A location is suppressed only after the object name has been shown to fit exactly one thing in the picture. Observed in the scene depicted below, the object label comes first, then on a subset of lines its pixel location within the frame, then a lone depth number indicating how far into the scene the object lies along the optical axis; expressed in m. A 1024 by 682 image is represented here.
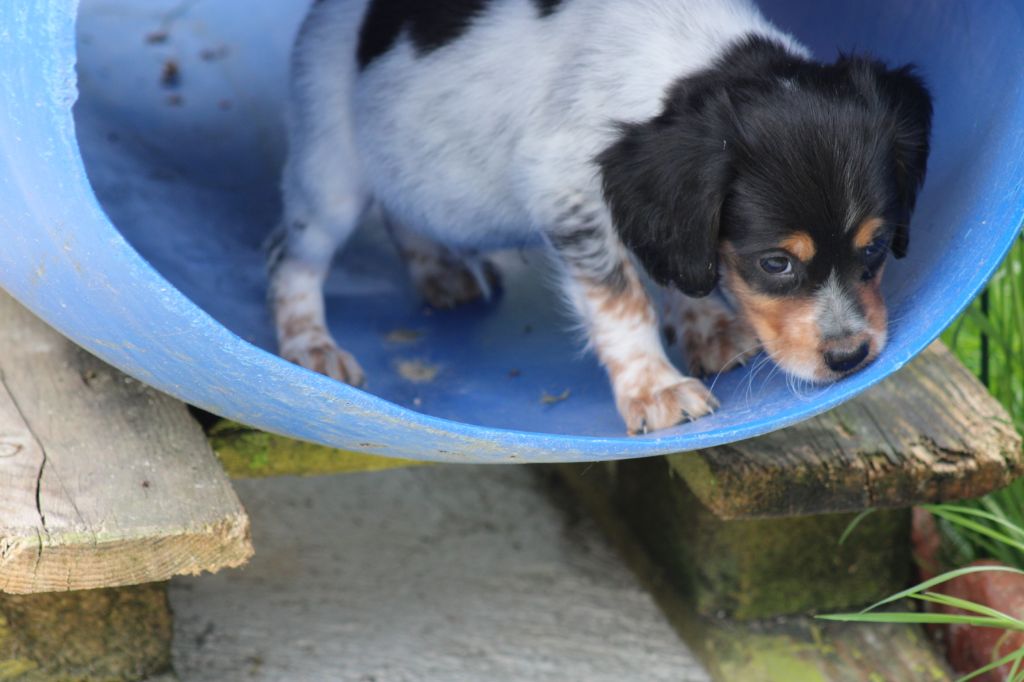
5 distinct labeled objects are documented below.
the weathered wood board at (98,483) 4.66
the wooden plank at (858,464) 5.62
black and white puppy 5.18
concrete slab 6.37
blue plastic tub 4.25
